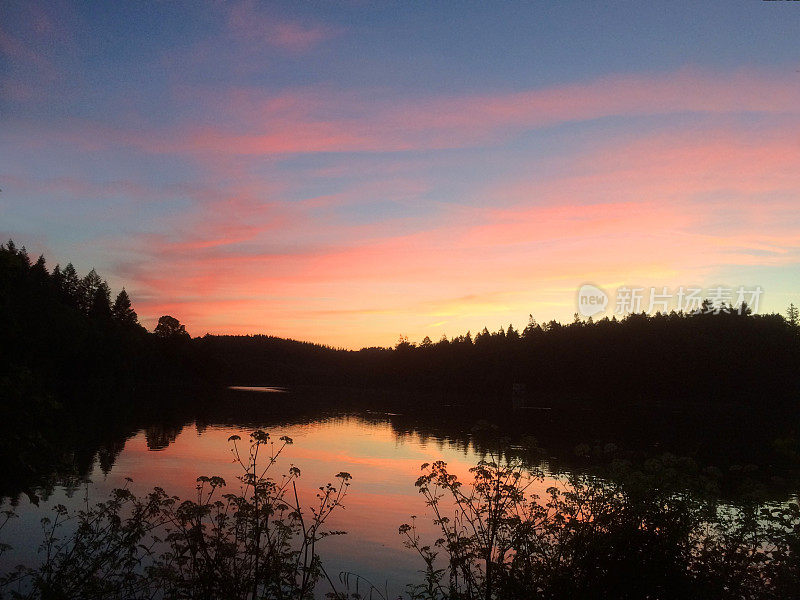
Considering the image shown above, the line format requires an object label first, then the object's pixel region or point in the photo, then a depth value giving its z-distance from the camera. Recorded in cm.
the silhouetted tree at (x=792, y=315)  14032
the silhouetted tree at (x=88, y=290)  13738
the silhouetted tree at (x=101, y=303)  13512
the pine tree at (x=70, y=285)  13462
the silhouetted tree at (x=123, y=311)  14162
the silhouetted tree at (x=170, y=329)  15375
